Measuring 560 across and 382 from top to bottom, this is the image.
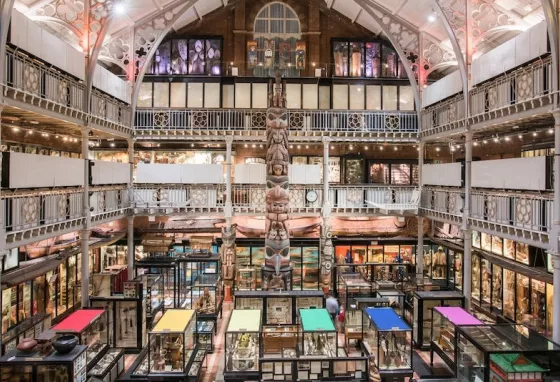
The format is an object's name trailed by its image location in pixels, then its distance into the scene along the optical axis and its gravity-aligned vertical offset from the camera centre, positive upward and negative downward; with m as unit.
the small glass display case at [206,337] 14.34 -4.79
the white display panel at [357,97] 24.33 +5.13
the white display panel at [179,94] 23.92 +5.22
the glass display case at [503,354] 9.50 -3.69
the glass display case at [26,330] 11.87 -4.00
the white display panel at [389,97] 24.39 +5.14
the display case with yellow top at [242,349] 11.20 -4.14
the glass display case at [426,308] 14.71 -3.92
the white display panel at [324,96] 24.42 +5.21
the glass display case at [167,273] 18.28 -3.54
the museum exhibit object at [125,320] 14.44 -4.25
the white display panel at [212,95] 23.95 +5.17
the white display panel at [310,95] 24.19 +5.21
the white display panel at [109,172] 16.69 +0.76
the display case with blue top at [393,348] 11.57 -4.22
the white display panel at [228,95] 24.09 +5.20
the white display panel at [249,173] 21.91 +0.87
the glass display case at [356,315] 14.08 -4.29
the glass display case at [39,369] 9.44 -3.81
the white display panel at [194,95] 23.94 +5.17
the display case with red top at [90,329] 11.59 -3.84
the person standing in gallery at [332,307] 16.25 -4.28
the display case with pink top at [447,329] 12.20 -4.04
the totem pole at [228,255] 19.06 -2.77
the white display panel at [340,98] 24.28 +5.07
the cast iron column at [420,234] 21.45 -2.12
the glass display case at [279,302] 15.27 -3.91
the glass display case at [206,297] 17.11 -4.22
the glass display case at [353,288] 17.83 -4.00
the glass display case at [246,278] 20.83 -4.14
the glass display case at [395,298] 16.47 -4.14
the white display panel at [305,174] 22.11 +0.82
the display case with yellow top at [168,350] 11.13 -4.08
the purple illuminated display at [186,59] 24.20 +7.22
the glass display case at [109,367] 11.34 -4.69
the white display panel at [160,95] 23.92 +5.16
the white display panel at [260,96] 24.09 +5.15
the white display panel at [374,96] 24.33 +5.19
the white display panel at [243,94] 24.02 +5.23
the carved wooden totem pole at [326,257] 19.69 -3.00
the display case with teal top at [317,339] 11.40 -3.91
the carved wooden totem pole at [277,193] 16.72 -0.09
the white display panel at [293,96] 24.17 +5.16
